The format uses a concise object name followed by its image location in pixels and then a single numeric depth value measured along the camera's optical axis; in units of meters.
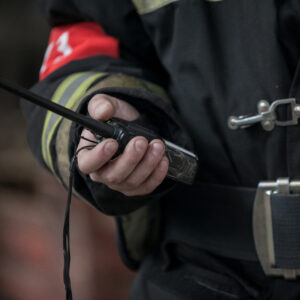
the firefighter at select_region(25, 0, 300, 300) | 1.83
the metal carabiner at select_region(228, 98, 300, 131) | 1.83
